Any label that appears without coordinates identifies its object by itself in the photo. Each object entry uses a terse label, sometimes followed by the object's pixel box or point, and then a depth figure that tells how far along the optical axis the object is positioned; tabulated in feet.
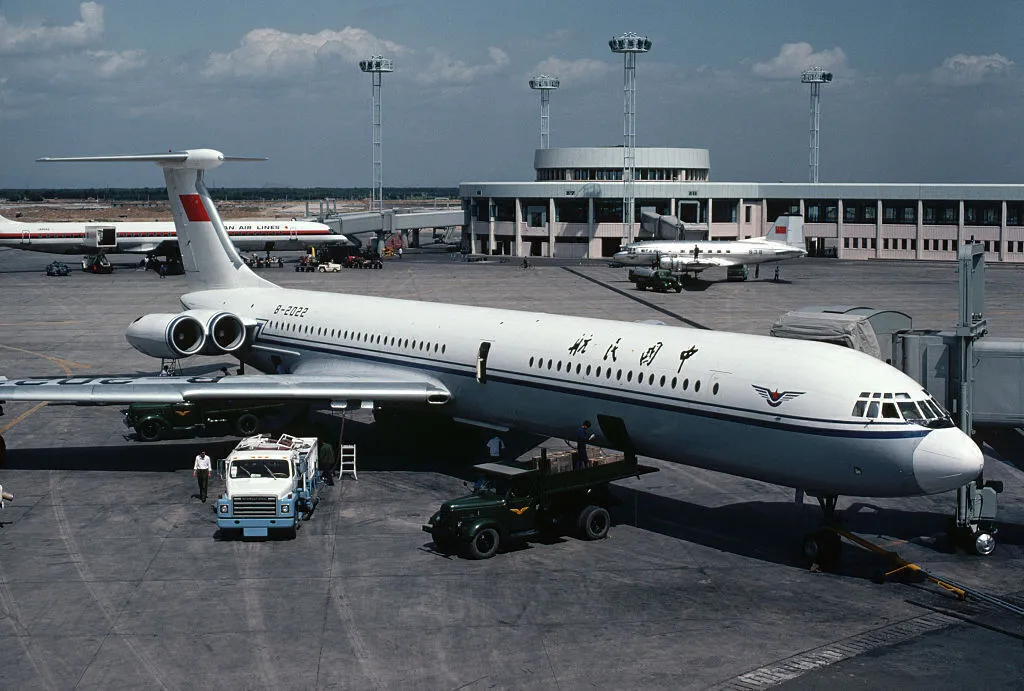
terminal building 367.66
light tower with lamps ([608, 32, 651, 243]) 388.27
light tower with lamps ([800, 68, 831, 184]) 478.59
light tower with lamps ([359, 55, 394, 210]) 508.53
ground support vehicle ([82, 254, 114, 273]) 314.55
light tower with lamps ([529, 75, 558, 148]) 517.96
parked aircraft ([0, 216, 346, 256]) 318.45
